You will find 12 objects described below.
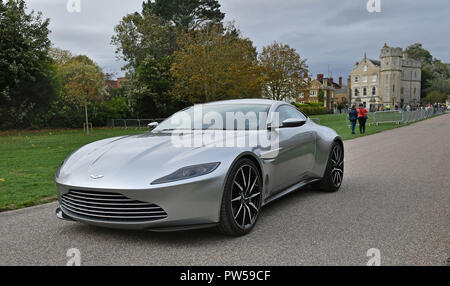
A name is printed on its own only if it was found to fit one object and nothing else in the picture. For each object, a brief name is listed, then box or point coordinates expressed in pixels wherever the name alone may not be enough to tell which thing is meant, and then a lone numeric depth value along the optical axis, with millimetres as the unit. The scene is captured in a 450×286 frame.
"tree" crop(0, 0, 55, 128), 27766
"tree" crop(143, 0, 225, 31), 53031
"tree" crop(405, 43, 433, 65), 130625
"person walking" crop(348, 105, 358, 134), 21812
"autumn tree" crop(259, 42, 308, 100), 39394
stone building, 99562
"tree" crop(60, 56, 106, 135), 30438
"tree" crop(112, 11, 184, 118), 38875
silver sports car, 3553
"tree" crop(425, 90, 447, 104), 100625
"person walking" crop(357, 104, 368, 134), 21688
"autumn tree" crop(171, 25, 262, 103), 31406
